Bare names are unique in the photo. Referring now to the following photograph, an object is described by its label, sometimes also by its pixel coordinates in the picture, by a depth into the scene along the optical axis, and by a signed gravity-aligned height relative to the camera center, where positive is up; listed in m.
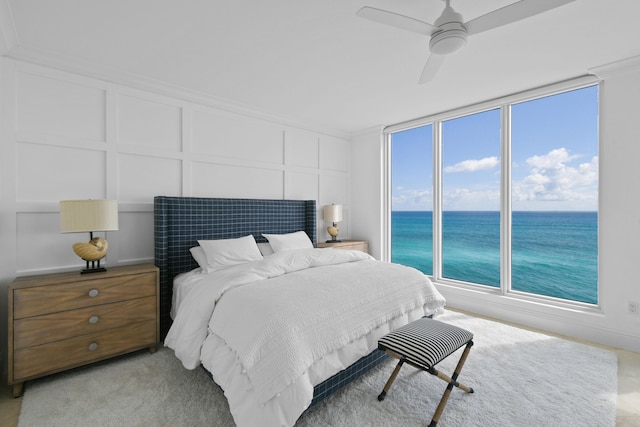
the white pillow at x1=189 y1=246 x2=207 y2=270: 2.83 -0.45
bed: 1.44 -0.66
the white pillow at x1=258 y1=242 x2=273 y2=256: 3.45 -0.46
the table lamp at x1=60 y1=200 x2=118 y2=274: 2.23 -0.08
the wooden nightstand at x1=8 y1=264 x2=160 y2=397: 1.98 -0.85
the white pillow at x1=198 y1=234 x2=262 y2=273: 2.78 -0.42
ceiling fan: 1.48 +1.11
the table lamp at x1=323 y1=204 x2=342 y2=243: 4.52 -0.05
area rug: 1.71 -1.28
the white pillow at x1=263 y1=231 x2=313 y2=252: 3.49 -0.37
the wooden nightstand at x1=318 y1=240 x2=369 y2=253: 4.31 -0.51
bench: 1.64 -0.83
